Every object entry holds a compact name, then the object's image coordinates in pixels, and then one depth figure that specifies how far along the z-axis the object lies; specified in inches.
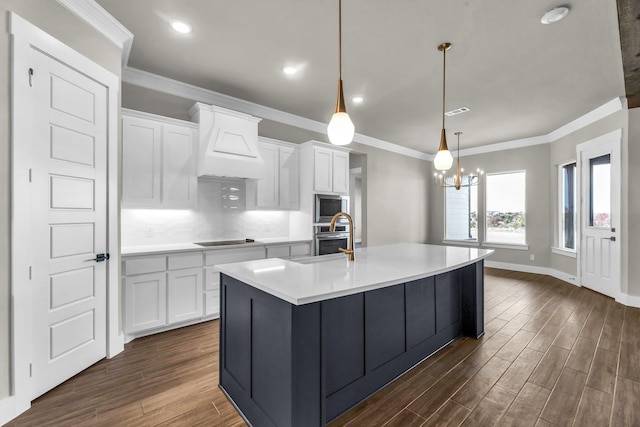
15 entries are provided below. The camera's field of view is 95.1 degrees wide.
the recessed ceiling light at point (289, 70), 127.9
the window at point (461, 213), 277.7
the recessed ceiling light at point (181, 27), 97.5
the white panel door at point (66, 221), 79.0
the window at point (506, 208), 249.6
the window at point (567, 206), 213.6
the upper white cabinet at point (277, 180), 161.3
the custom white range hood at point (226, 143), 135.1
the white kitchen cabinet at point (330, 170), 175.0
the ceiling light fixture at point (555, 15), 89.2
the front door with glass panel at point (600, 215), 166.2
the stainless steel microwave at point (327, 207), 174.6
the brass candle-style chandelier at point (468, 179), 258.3
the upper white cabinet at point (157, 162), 120.3
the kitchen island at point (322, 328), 58.4
